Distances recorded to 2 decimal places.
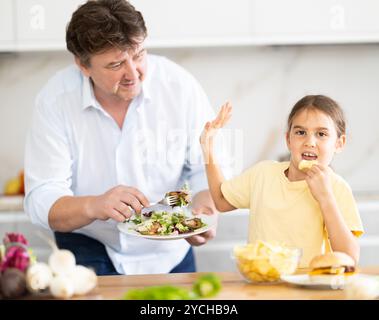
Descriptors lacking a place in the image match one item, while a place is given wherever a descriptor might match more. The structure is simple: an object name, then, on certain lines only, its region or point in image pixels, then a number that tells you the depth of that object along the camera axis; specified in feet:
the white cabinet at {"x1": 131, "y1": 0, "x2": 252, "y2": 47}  8.85
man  8.60
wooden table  6.70
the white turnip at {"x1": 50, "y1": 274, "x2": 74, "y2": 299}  6.63
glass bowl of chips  6.82
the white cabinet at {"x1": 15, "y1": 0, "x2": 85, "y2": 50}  8.42
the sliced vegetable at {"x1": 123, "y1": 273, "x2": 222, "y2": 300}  6.72
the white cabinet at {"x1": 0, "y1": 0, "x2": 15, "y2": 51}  8.36
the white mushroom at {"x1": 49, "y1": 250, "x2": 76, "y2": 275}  6.65
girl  7.45
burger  6.76
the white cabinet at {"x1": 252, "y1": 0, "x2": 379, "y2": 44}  8.64
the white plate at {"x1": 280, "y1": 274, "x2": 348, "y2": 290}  6.73
